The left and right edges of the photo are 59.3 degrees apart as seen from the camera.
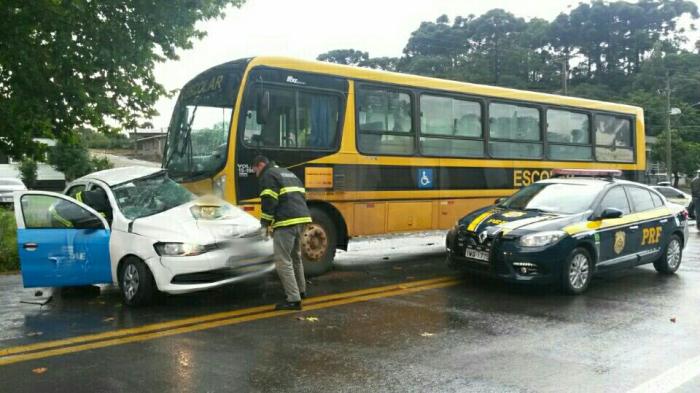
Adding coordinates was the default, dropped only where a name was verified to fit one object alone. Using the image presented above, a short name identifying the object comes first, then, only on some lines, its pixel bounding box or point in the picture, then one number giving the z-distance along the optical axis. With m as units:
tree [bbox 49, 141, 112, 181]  37.88
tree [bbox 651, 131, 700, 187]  48.47
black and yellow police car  7.69
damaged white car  6.86
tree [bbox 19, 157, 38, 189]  36.37
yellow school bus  8.79
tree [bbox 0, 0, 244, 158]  10.79
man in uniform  6.95
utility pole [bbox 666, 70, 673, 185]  38.88
